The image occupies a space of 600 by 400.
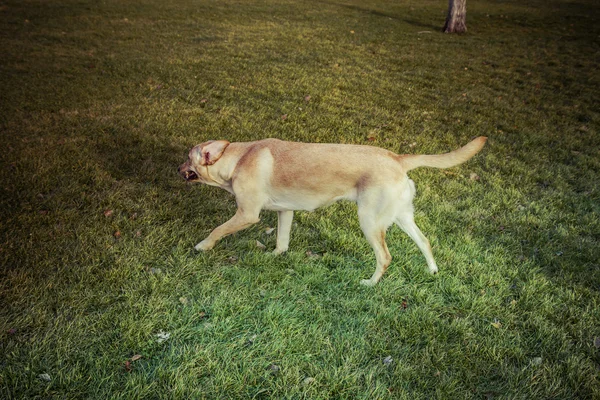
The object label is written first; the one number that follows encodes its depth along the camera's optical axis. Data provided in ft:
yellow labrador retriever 12.39
